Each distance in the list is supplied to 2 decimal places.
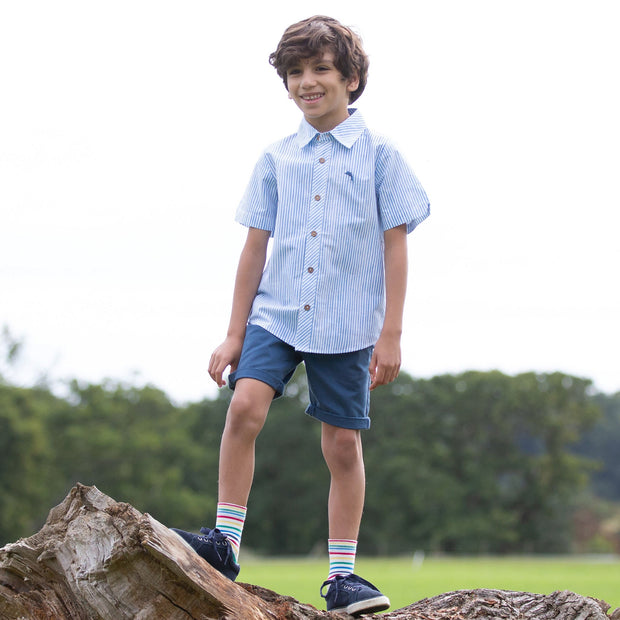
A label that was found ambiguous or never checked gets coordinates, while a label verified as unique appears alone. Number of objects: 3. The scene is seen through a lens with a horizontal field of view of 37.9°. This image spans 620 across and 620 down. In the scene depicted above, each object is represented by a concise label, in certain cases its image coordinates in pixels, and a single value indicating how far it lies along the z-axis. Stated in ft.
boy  11.11
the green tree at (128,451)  129.59
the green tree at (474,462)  131.75
